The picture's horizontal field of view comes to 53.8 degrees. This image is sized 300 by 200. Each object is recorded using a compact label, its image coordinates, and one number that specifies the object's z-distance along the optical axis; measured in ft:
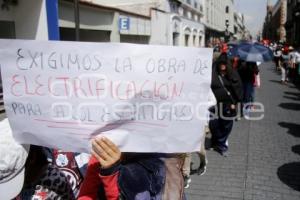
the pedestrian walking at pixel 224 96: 15.59
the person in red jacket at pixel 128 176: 4.32
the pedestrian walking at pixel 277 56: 49.49
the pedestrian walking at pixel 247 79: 23.14
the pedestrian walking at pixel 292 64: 39.41
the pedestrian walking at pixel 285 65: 40.71
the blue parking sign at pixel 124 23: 33.04
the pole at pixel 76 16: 12.85
